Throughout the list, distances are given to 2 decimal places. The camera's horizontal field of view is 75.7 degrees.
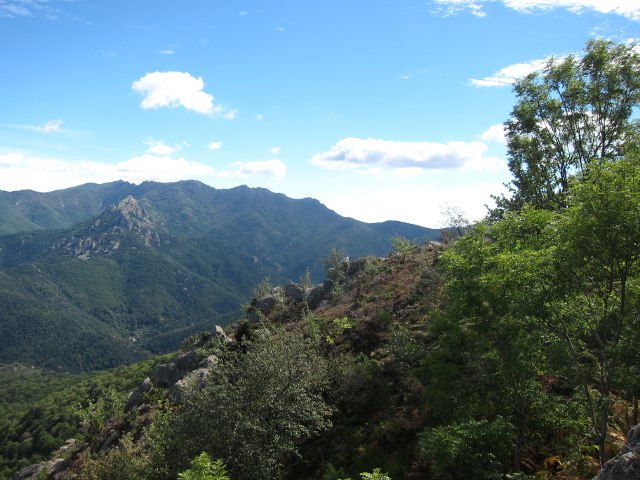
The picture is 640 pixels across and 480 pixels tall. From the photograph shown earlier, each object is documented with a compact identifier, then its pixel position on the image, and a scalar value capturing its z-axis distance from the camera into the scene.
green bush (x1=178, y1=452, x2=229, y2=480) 12.50
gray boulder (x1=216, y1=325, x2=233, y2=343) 42.17
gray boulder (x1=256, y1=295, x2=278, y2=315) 56.42
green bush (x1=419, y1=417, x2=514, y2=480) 12.37
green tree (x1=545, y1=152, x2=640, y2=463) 9.74
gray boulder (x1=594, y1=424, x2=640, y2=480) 7.22
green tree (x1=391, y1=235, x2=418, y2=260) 55.09
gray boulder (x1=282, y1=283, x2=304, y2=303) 60.84
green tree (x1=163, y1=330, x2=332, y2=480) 17.06
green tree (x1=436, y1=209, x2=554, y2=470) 11.76
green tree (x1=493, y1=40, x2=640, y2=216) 22.53
